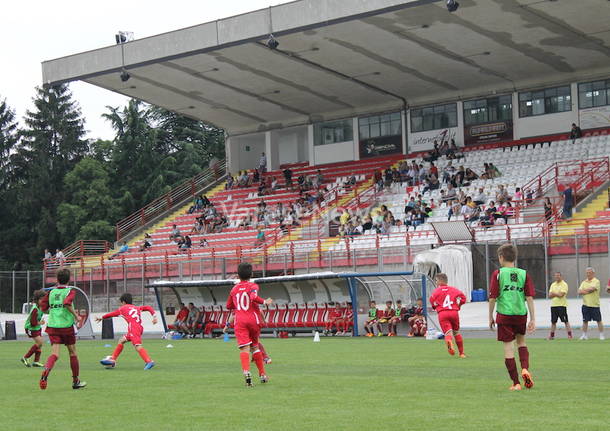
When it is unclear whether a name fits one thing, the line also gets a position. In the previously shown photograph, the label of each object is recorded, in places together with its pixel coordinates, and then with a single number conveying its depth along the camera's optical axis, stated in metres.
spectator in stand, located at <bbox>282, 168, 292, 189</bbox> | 56.15
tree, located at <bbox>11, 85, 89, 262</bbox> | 73.38
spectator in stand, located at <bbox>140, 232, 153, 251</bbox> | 53.68
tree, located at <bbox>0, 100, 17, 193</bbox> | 77.69
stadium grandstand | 39.34
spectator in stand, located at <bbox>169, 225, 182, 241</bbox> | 53.53
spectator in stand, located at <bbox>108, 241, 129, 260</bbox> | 54.50
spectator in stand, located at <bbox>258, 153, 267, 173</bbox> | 60.26
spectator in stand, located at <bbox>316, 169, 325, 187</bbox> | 54.31
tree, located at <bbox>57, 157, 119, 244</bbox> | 69.50
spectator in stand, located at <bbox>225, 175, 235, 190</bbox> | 59.66
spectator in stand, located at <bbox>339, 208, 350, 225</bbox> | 45.81
